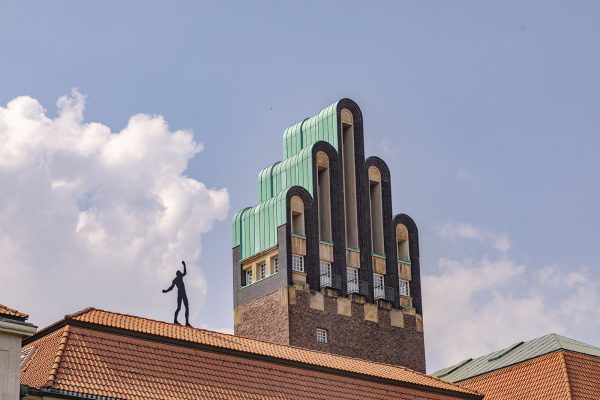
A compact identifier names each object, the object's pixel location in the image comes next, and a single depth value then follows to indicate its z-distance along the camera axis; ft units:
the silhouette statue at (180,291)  149.38
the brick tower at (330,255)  208.33
